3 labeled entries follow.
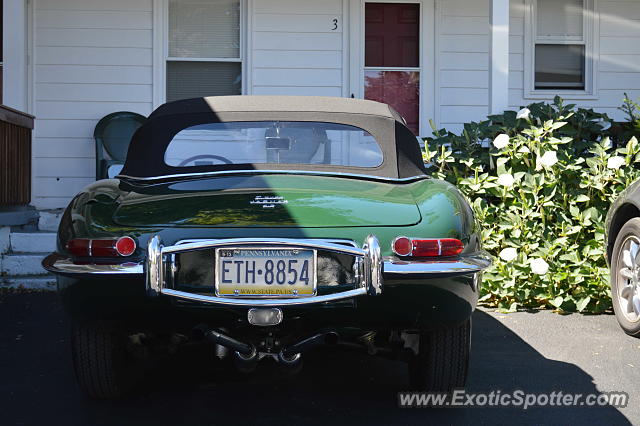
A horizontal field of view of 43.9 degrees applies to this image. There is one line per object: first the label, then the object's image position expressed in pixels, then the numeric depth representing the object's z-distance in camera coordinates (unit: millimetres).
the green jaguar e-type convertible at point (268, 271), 3098
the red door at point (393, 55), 9578
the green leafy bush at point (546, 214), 6086
